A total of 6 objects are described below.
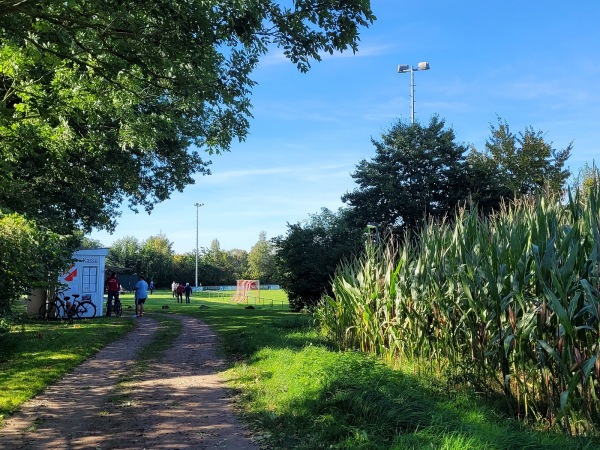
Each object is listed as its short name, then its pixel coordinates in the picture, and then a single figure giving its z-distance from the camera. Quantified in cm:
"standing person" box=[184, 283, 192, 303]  3819
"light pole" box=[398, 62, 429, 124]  3269
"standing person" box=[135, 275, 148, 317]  2077
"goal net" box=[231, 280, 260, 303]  4481
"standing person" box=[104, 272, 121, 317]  2114
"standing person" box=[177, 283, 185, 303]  3843
